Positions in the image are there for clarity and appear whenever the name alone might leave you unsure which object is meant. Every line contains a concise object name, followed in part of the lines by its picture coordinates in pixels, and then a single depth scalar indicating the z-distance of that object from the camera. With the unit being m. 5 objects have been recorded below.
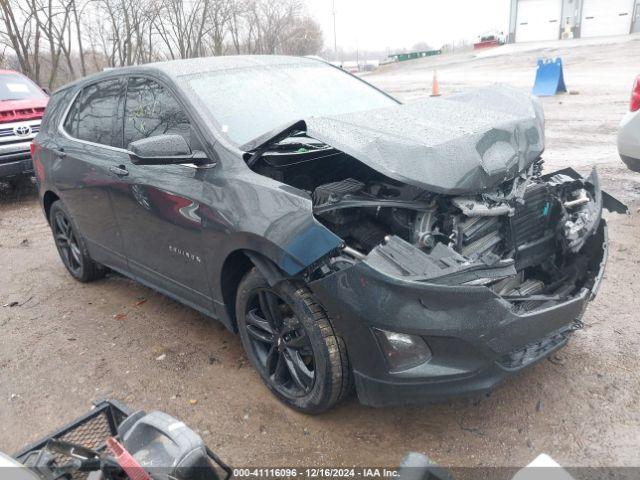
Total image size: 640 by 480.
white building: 42.03
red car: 7.96
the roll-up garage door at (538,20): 44.75
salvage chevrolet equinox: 2.36
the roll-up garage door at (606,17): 41.88
